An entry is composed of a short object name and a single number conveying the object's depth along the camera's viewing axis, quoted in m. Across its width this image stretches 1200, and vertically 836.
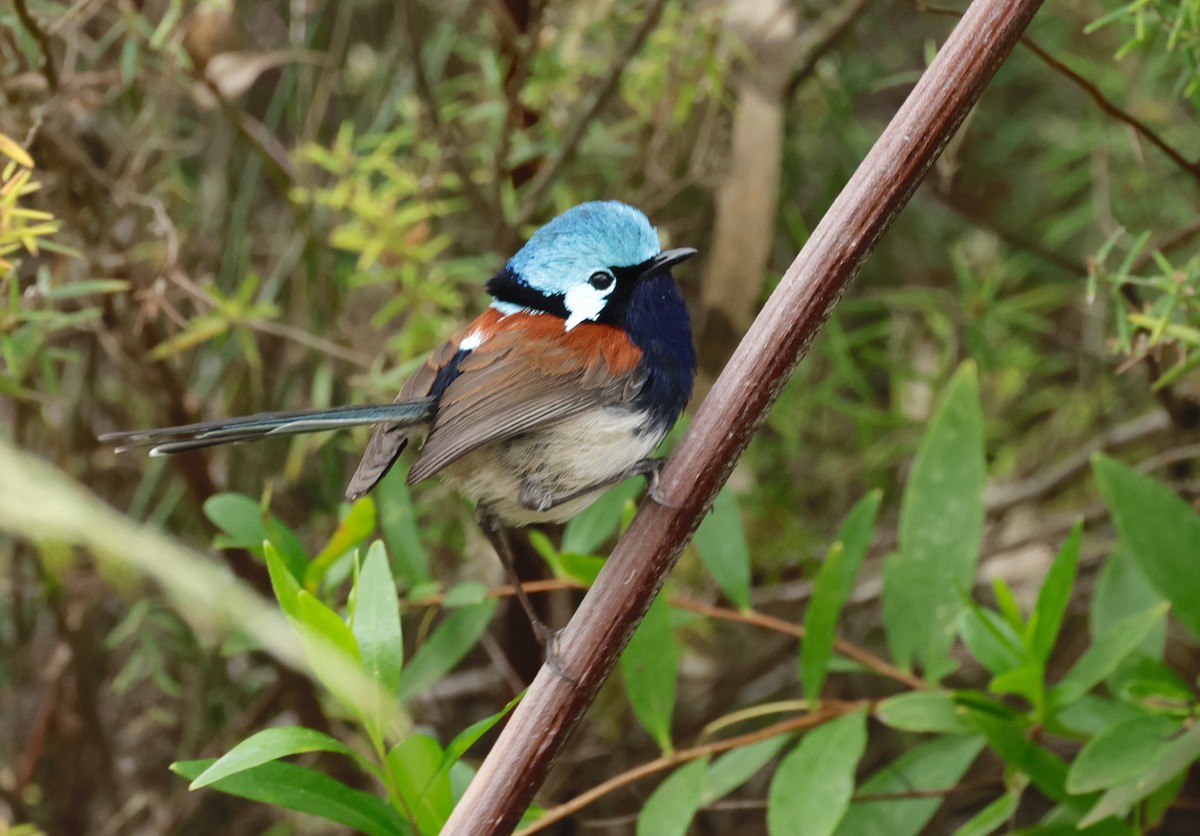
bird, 2.73
